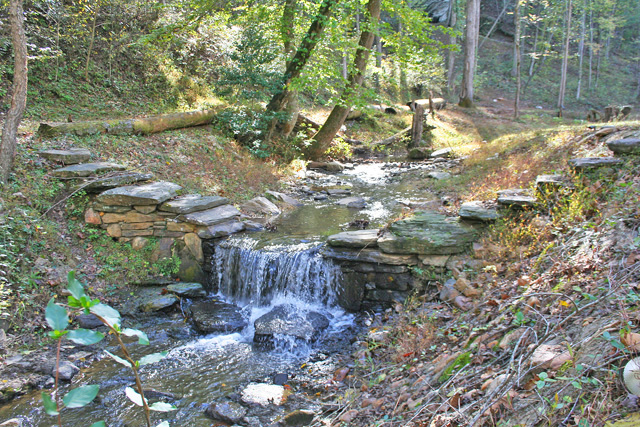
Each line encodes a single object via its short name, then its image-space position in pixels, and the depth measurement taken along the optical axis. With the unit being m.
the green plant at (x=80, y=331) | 1.06
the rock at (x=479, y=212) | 5.86
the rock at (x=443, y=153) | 13.94
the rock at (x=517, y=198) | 5.64
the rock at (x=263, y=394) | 4.18
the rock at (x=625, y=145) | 5.41
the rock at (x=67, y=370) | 4.54
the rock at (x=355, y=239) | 6.08
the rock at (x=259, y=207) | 8.74
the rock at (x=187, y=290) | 6.56
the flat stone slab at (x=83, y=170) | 7.15
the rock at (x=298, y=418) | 3.78
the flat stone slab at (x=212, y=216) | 7.08
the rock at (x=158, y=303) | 6.16
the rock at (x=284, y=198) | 9.49
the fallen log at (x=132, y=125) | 8.26
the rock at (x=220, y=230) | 7.11
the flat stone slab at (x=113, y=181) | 7.13
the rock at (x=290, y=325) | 5.41
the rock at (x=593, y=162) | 5.52
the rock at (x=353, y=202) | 9.08
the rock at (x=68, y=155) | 7.44
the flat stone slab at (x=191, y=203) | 7.16
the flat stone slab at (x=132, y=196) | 7.02
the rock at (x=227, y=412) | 3.93
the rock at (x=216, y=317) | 5.76
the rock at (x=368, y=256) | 5.86
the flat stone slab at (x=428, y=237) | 5.70
